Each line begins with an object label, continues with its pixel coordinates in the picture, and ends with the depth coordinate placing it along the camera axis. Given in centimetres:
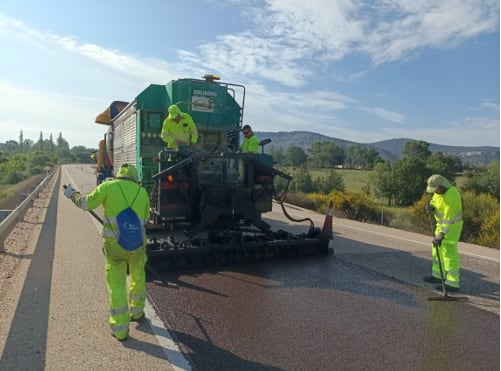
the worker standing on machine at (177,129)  761
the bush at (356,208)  1665
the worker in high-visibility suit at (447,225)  554
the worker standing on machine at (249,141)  910
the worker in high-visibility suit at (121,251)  383
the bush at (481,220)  1194
